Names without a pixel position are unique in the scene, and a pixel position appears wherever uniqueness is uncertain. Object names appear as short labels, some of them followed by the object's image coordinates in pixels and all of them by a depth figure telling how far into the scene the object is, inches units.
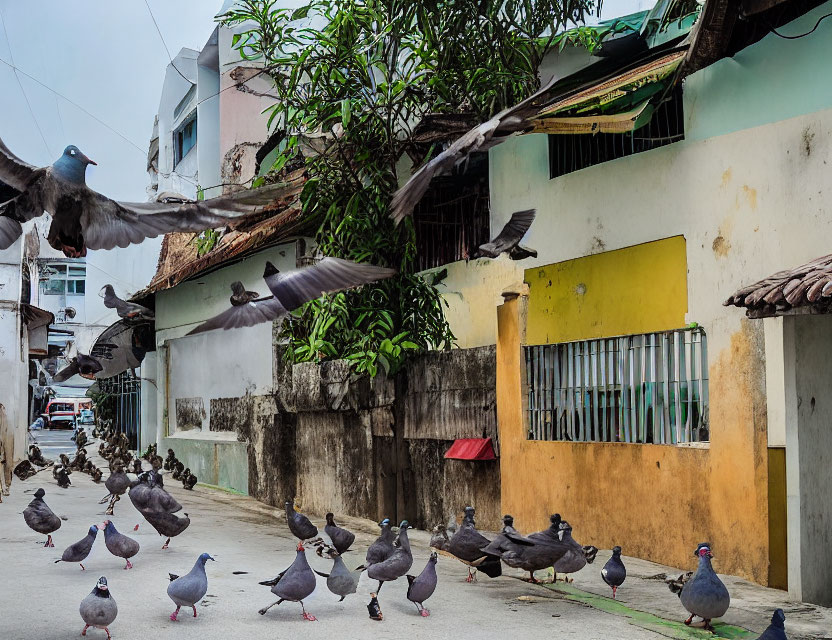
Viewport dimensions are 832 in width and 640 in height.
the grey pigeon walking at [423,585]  284.4
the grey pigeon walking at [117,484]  533.6
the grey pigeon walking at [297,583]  277.4
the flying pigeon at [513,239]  382.7
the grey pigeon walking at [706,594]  253.4
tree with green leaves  445.4
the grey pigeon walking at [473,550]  320.8
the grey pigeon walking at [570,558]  315.6
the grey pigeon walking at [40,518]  415.8
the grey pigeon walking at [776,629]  214.4
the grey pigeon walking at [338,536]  376.8
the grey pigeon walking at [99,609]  246.7
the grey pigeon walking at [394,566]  301.3
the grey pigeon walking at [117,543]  356.2
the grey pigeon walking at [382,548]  321.7
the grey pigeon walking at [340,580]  295.1
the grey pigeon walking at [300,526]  401.4
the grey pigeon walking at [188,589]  271.7
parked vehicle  1744.6
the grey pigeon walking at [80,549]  350.0
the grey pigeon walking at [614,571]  303.4
